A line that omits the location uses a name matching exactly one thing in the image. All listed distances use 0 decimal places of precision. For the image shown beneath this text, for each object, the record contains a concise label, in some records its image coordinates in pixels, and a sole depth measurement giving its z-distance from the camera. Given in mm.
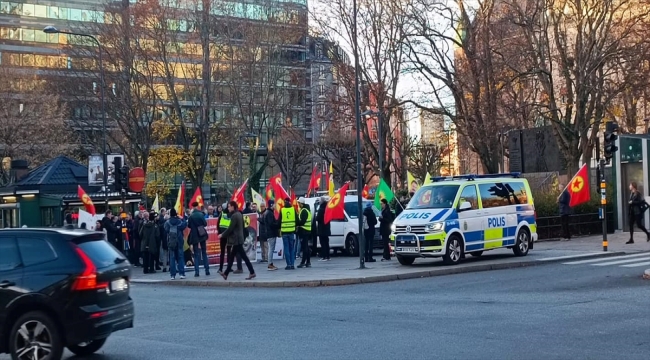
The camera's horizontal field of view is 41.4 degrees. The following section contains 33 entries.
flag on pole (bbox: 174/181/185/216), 29450
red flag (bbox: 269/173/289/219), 27322
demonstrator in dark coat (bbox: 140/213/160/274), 25656
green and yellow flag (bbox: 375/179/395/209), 26734
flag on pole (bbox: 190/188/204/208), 28431
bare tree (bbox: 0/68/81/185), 51000
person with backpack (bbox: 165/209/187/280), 22953
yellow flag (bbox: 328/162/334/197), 32800
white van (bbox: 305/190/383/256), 28406
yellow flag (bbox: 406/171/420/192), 30984
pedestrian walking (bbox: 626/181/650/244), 26183
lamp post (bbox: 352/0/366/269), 21688
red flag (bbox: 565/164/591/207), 27250
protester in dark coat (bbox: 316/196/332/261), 25484
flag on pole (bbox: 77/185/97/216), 29250
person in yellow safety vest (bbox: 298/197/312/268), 23906
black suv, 9883
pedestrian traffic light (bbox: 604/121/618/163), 23875
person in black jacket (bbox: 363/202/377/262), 24453
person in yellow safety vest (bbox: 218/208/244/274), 22383
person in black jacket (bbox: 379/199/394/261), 24672
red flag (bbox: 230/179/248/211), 28259
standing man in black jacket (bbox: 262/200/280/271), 23891
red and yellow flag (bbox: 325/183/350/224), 25219
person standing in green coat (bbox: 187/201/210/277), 22500
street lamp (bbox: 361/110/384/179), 42512
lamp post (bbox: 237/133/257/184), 50216
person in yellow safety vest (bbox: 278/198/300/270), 23203
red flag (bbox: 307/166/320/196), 37828
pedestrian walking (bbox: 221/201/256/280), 21062
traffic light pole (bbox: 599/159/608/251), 23969
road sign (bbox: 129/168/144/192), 31094
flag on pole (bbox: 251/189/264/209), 30927
